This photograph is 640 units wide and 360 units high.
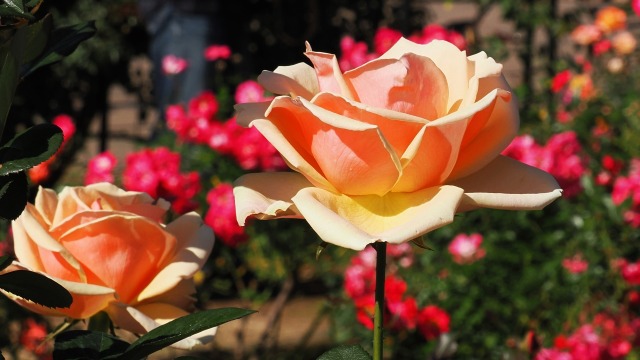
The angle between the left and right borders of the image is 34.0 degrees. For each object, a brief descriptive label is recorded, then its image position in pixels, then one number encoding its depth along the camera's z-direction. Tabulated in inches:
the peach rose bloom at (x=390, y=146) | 24.4
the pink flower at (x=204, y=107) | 114.8
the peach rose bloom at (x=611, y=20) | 179.8
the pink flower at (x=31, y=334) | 101.3
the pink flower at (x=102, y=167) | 99.5
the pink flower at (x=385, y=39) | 133.3
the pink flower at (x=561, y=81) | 142.6
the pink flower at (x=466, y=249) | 110.9
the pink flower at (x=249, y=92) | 109.5
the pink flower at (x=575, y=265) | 108.9
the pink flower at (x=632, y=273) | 98.5
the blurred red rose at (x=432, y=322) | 89.0
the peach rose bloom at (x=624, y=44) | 180.9
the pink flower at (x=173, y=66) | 134.2
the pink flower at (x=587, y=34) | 177.3
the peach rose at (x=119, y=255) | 28.7
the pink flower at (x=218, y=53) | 137.7
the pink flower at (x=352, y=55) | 124.3
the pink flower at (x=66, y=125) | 110.7
